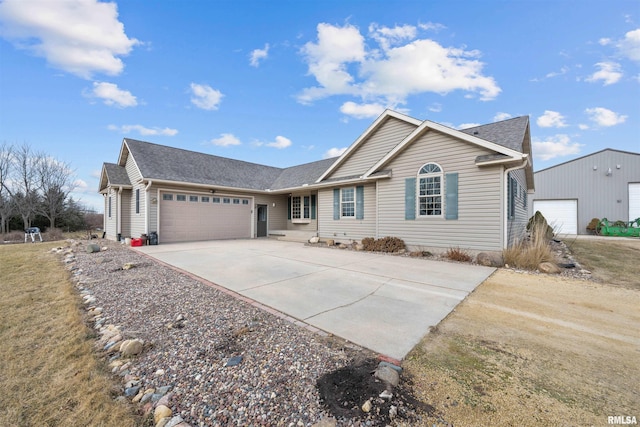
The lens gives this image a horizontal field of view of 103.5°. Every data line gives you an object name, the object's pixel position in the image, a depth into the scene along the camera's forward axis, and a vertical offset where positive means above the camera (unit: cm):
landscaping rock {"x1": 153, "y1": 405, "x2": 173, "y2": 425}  186 -152
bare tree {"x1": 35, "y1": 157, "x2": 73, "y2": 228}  2222 +247
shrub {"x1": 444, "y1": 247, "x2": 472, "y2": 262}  799 -148
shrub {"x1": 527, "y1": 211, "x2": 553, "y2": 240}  1119 -71
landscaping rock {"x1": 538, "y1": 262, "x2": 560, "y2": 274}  656 -156
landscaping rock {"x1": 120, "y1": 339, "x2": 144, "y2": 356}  272 -149
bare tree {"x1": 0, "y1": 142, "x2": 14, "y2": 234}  1994 +228
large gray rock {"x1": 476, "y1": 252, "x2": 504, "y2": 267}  739 -150
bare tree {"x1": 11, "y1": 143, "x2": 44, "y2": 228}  2080 +255
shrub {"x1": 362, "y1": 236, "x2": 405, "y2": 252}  973 -138
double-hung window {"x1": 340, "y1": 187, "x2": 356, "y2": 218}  1199 +34
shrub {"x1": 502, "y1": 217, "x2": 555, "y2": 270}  705 -133
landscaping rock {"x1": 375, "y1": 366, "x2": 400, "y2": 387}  217 -146
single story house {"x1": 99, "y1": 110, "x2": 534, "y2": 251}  830 +89
